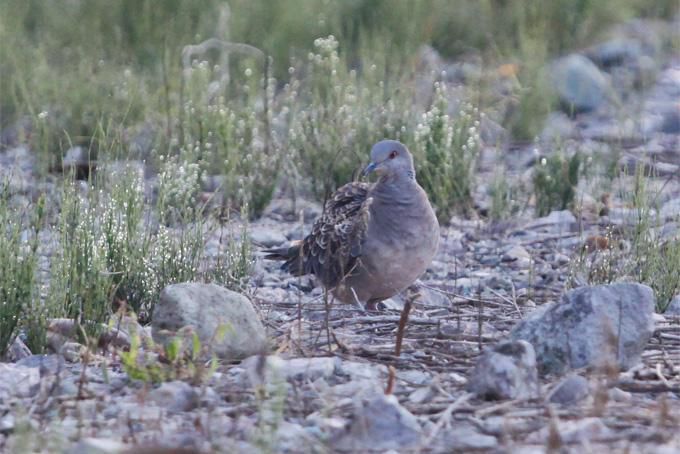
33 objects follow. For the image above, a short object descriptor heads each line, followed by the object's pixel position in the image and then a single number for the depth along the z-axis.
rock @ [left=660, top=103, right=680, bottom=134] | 20.50
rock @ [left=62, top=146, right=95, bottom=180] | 16.95
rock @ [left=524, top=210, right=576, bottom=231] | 15.37
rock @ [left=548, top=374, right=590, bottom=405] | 7.87
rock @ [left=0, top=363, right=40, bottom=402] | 8.42
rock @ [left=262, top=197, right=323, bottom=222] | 16.27
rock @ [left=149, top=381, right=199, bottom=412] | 7.91
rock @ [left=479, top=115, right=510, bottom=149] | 19.08
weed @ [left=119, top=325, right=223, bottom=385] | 8.16
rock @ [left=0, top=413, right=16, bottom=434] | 7.69
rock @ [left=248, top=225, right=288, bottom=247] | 14.87
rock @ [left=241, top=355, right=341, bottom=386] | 8.13
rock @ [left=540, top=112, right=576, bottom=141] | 19.20
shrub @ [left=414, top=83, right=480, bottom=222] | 15.67
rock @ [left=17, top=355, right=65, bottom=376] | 8.77
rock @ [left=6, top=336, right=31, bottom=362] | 9.62
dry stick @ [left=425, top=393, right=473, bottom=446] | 7.30
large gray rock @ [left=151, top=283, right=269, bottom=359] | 8.96
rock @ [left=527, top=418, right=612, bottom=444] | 7.08
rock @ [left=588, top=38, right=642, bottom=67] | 25.20
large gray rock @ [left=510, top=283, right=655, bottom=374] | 8.68
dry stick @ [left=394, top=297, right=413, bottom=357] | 8.60
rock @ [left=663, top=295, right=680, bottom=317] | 11.21
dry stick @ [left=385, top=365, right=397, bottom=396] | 7.96
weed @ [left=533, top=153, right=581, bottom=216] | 16.09
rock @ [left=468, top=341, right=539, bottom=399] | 7.96
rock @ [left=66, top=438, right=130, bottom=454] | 6.45
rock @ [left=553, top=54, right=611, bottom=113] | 21.62
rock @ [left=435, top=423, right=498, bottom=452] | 7.14
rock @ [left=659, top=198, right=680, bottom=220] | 15.08
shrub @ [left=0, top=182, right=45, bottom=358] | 9.64
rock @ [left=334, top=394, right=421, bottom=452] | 7.11
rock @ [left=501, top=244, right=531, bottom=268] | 13.99
